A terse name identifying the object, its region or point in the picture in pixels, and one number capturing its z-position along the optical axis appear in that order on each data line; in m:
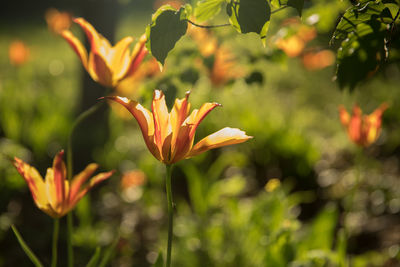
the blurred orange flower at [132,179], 1.77
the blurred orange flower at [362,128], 1.24
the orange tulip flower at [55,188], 1.10
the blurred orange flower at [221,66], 1.77
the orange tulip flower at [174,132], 1.04
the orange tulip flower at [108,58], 1.13
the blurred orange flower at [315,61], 2.69
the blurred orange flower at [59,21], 3.04
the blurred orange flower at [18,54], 2.59
